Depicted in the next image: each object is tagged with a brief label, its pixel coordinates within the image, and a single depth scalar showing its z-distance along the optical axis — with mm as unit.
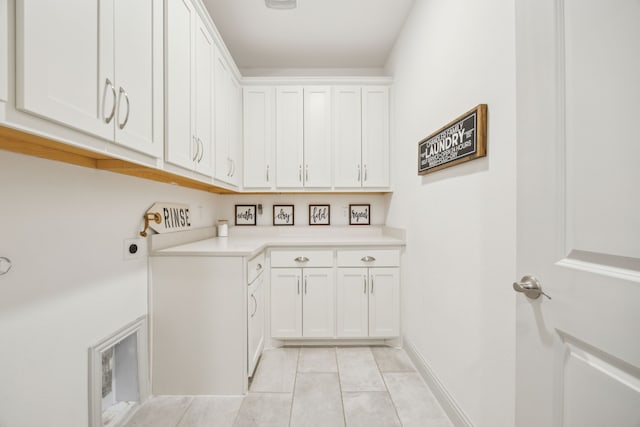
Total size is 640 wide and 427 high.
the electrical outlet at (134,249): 1478
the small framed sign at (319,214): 2908
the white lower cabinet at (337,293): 2264
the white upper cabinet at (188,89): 1321
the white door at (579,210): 549
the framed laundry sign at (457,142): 1168
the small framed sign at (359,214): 2912
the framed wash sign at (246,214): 2910
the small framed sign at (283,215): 2912
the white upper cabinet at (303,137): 2576
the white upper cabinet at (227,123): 1989
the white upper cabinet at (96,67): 667
